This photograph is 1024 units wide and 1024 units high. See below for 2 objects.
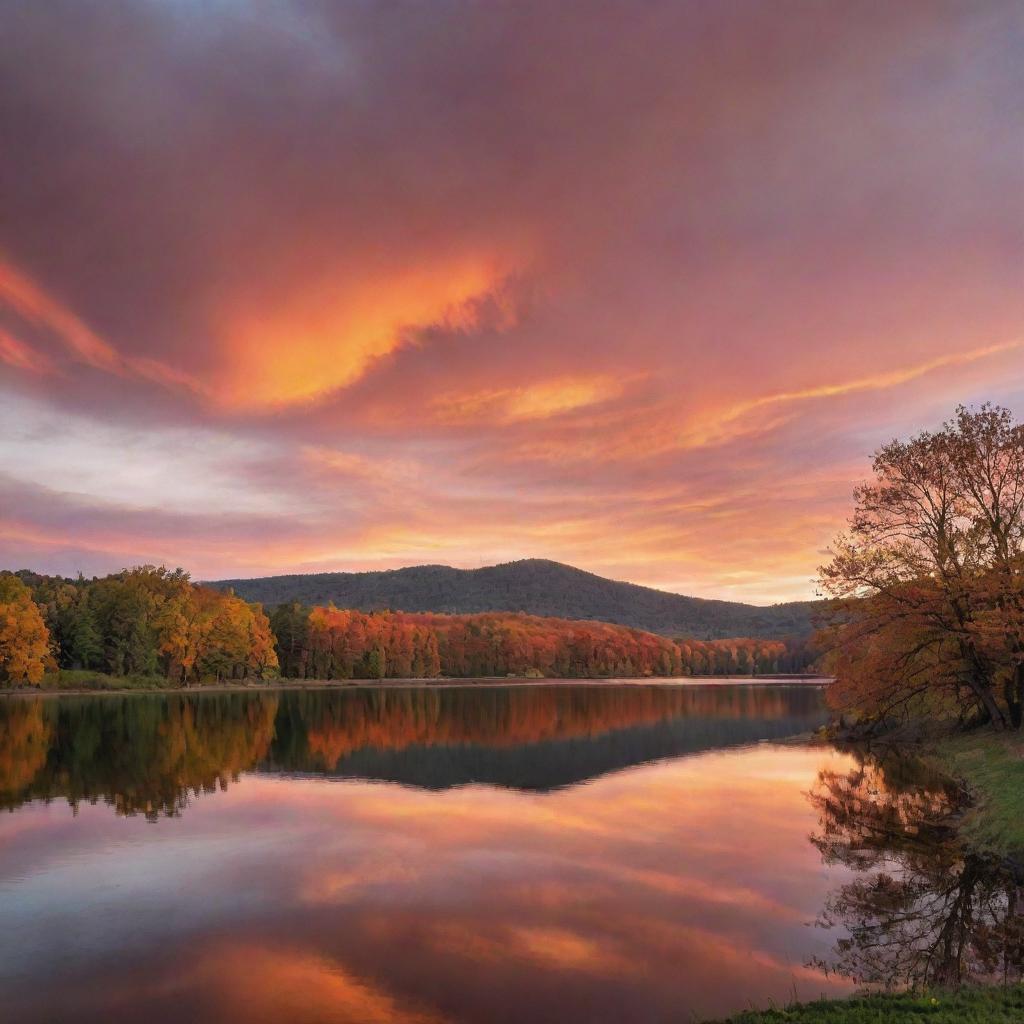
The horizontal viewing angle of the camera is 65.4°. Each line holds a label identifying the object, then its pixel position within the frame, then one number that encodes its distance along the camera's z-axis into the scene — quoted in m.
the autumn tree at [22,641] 104.81
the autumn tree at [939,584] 38.69
